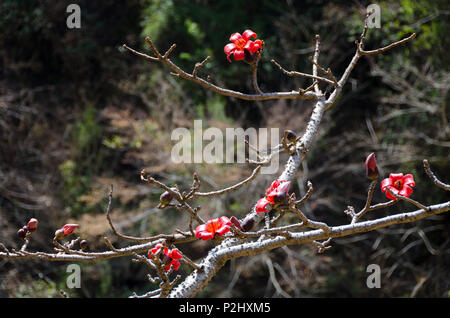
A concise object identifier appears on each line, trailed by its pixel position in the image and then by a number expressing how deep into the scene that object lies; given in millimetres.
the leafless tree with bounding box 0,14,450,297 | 3069
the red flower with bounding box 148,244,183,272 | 3194
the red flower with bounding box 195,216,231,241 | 3137
